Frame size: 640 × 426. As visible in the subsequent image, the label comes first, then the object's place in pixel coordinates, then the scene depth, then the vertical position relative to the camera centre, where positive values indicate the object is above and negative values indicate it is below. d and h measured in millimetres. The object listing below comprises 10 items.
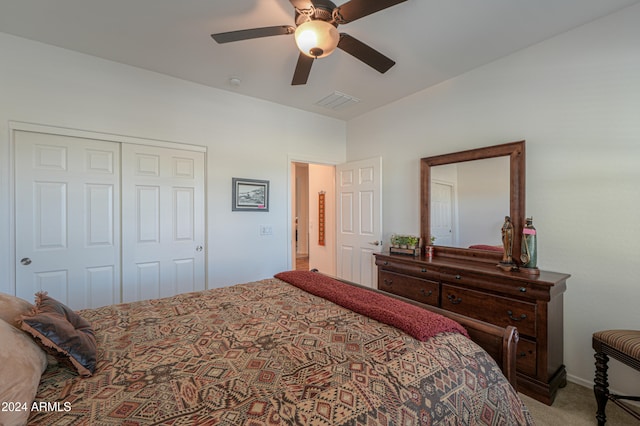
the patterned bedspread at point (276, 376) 848 -599
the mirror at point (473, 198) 2514 +128
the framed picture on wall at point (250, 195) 3451 +217
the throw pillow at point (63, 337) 999 -470
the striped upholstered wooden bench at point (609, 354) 1597 -876
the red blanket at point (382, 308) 1337 -554
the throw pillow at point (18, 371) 748 -494
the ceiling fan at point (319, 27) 1591 +1154
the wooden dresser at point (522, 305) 2008 -772
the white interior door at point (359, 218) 3705 -104
